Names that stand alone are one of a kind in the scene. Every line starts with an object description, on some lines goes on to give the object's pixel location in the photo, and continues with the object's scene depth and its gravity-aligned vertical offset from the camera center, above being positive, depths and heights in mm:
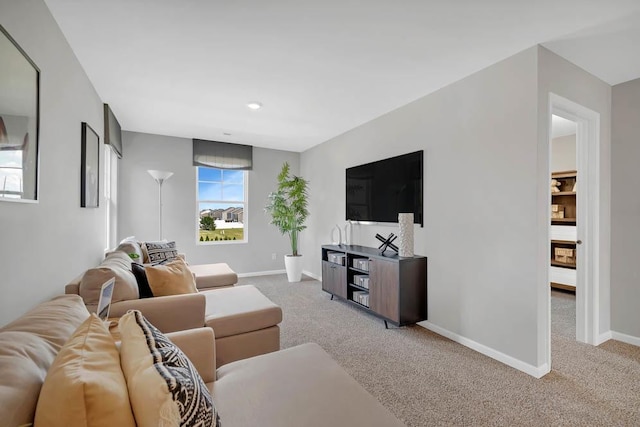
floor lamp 4031 +554
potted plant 5062 +62
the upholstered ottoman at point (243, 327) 2111 -838
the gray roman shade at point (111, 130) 3377 +1034
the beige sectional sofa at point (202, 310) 1860 -725
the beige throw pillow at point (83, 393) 654 -427
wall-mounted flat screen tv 3207 +322
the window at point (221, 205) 5227 +175
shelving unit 4297 -266
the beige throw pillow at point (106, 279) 1798 -444
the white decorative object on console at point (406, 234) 3109 -204
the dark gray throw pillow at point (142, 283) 2157 -512
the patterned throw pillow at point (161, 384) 727 -459
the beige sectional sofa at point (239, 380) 728 -736
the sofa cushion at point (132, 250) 3038 -381
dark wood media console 2971 -766
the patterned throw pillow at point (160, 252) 3474 -457
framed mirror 1239 +428
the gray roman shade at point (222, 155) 5055 +1068
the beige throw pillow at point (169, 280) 2154 -501
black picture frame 2458 +408
